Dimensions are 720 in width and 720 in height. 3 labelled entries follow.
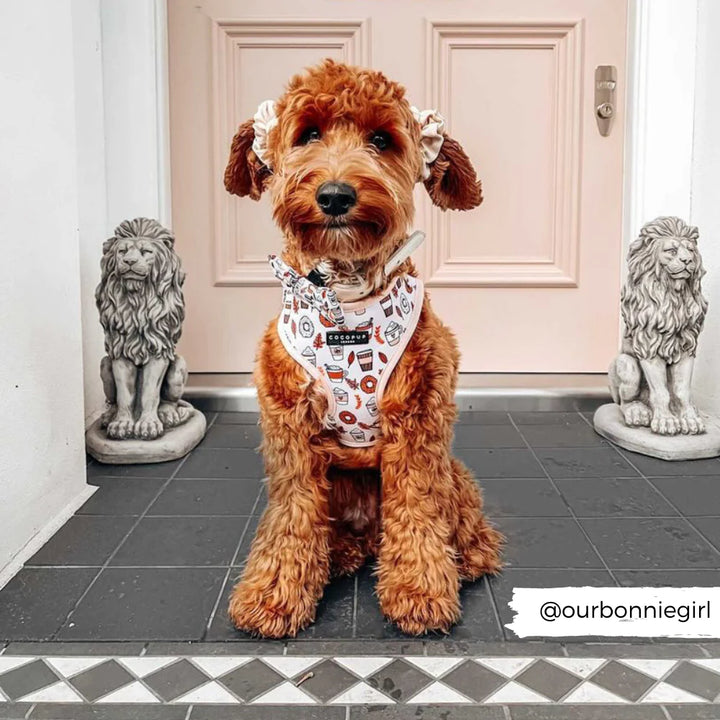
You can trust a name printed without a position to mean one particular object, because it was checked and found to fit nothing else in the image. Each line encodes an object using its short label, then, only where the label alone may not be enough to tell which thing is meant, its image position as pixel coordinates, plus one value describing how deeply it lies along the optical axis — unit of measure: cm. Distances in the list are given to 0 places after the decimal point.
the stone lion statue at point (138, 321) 258
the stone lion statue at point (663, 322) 263
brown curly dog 143
